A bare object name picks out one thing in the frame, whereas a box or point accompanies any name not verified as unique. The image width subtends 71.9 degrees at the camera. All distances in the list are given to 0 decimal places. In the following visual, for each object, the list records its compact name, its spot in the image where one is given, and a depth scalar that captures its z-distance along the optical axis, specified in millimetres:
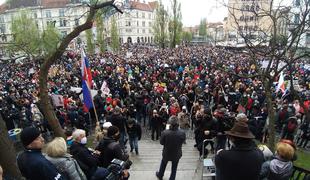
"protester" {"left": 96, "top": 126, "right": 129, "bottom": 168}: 3684
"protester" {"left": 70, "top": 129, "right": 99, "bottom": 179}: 3300
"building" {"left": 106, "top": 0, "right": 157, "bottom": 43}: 69474
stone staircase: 5500
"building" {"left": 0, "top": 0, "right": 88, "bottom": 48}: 55651
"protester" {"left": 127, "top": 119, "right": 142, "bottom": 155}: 7064
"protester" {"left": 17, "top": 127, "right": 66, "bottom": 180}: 2561
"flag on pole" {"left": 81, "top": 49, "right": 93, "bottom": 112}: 6928
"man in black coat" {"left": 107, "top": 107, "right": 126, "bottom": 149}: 6956
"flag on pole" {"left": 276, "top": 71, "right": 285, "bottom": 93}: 9439
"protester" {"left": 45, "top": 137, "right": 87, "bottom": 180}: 2842
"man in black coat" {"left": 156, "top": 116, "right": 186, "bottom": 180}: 4952
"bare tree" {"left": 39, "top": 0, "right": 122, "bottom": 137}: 5401
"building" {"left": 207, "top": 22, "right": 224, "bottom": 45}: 76990
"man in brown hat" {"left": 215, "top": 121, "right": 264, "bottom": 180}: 2493
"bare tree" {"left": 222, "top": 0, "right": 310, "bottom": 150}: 6076
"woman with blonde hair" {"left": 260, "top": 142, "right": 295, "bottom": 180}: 3159
